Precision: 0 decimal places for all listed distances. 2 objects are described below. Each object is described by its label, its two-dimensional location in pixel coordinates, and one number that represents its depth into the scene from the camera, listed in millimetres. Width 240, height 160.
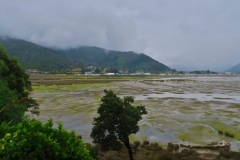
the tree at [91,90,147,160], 20297
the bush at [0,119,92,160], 7633
